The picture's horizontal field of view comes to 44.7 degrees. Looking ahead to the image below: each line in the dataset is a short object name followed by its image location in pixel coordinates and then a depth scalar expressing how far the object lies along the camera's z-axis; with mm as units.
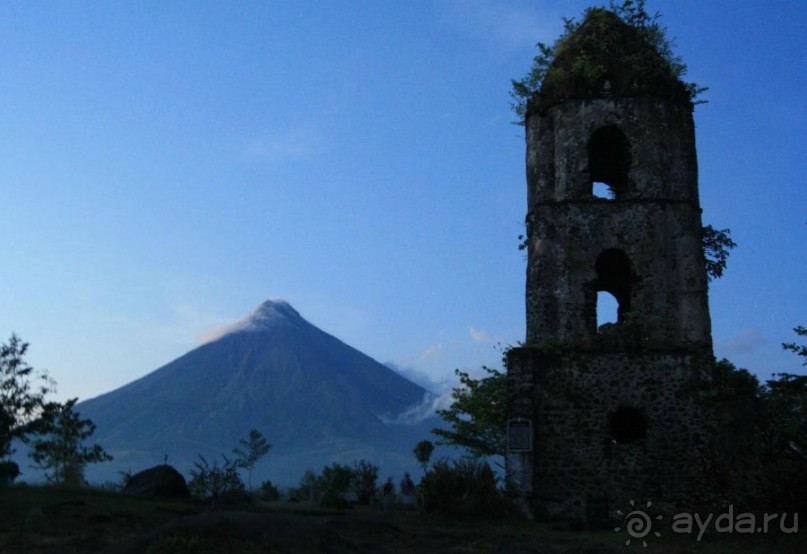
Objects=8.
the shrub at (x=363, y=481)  28734
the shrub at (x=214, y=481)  27797
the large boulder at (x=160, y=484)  23016
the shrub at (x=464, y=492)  20969
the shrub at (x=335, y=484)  24922
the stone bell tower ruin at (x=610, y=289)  21828
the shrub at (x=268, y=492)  29041
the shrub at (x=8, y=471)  24469
